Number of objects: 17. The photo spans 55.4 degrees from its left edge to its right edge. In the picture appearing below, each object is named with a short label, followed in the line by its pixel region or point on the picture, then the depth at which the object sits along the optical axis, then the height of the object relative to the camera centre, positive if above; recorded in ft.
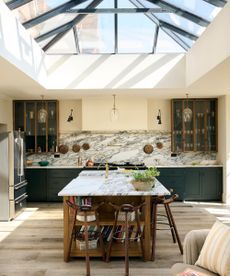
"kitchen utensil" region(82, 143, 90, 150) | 18.47 -0.59
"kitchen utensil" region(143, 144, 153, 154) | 18.46 -0.88
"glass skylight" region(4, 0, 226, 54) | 11.27 +6.71
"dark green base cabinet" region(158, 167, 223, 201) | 17.27 -3.55
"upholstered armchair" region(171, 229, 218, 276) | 6.37 -3.16
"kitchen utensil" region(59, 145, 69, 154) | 18.46 -0.83
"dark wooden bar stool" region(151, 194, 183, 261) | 8.89 -3.37
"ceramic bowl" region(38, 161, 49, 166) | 17.87 -1.93
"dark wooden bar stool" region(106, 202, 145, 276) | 7.99 -3.38
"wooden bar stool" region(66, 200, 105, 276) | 8.05 -3.22
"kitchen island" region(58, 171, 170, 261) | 8.63 -2.64
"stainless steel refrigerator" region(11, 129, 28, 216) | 14.09 -2.24
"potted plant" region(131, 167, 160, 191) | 8.93 -1.78
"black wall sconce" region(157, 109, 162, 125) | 18.19 +1.78
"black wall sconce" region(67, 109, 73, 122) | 18.06 +1.75
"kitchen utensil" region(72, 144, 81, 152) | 18.46 -0.75
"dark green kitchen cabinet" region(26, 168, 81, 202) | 17.20 -3.27
